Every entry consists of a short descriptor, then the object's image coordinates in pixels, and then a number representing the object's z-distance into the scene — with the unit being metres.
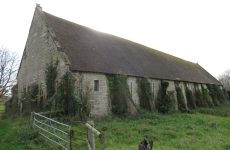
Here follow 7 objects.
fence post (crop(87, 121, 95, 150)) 4.28
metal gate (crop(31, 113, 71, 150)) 4.93
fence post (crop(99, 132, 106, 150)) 3.72
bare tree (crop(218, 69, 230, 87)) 53.44
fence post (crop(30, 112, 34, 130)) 7.43
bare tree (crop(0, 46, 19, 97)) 24.83
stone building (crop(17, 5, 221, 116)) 11.05
